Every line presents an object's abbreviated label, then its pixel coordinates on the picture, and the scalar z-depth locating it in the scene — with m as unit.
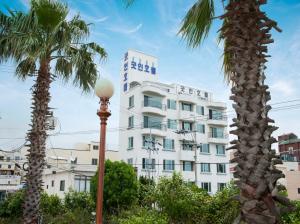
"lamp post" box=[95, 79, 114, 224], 5.17
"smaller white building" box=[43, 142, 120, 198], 26.66
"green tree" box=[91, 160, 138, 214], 15.24
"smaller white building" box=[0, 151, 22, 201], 35.96
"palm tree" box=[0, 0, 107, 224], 8.42
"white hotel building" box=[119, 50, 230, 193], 32.75
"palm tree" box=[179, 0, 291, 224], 3.61
